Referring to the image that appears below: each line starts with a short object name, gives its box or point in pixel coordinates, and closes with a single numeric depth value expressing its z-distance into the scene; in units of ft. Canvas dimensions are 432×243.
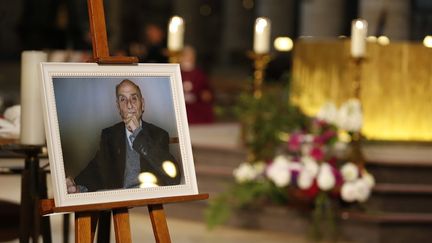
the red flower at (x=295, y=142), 42.43
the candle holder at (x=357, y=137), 41.88
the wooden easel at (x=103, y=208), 19.20
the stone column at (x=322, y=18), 102.76
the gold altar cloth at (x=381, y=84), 47.94
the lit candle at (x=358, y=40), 41.72
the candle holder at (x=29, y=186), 22.29
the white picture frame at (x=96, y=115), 19.08
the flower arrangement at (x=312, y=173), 41.25
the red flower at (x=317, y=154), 41.64
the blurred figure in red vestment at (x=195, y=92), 63.85
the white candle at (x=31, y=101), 22.27
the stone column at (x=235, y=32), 140.37
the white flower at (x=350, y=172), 41.13
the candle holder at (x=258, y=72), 46.59
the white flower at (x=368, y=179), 41.30
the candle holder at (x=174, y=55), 45.88
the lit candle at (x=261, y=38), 46.31
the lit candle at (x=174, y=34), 45.40
